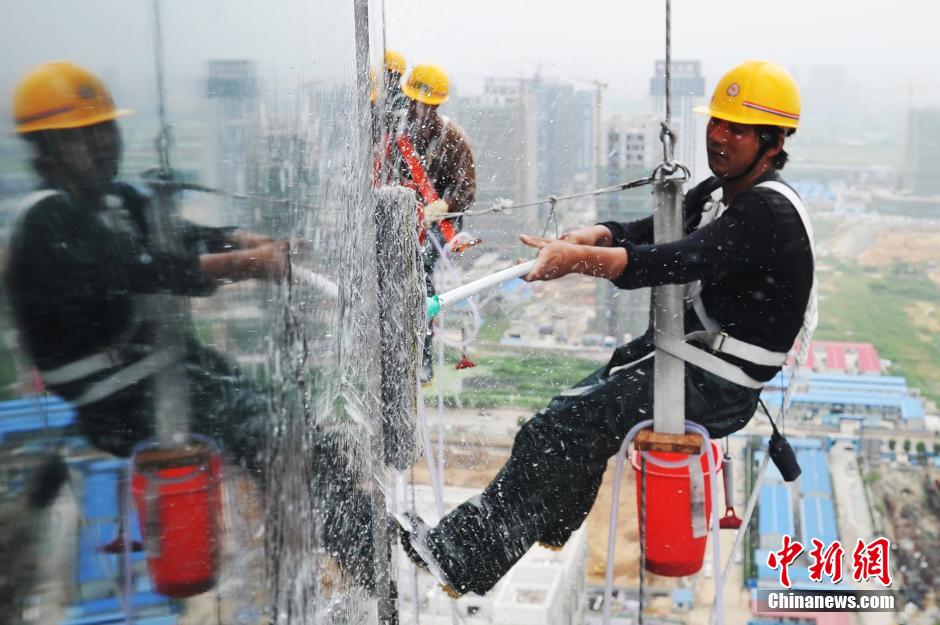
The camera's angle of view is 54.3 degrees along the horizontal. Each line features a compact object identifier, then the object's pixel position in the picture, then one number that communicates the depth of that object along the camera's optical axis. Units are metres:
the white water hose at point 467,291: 2.03
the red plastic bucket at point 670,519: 2.50
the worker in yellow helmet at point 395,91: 3.77
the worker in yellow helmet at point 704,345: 2.36
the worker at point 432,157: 3.74
